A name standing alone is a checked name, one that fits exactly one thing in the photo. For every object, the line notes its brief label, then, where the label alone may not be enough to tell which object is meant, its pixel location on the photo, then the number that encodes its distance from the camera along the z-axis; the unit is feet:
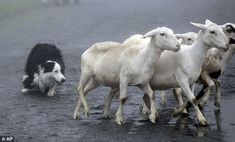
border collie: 53.31
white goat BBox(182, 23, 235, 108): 42.91
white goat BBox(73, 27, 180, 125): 39.99
